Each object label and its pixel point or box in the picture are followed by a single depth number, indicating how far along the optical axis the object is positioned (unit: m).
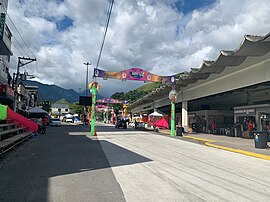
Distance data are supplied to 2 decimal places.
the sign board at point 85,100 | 40.72
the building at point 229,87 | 11.68
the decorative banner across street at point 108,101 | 59.68
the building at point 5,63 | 16.69
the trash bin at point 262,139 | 11.66
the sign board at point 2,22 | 16.64
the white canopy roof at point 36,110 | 21.27
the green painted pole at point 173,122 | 20.35
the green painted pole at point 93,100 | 19.14
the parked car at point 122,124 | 33.89
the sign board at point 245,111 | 18.00
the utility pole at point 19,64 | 25.68
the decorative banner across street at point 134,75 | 20.12
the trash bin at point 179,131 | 20.43
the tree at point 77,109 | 84.15
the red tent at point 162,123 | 29.77
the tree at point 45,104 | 71.94
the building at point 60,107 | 115.05
